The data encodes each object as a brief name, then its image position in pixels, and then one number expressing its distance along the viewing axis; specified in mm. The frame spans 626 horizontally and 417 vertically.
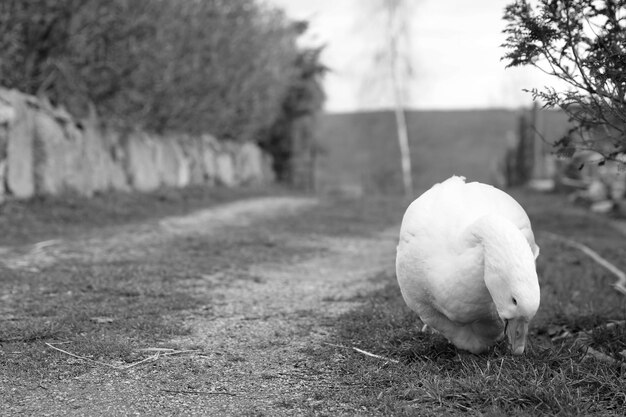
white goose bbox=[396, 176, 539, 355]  3096
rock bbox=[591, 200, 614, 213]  14523
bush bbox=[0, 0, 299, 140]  9688
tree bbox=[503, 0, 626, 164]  3787
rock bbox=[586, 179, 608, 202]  15811
